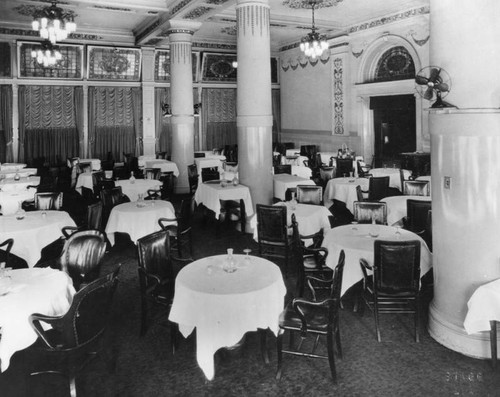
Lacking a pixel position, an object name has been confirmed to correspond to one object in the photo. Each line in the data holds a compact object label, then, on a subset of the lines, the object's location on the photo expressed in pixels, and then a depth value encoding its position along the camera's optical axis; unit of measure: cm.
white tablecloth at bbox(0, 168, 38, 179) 1015
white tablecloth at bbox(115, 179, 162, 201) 902
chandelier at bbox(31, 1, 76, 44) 834
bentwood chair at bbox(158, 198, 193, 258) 628
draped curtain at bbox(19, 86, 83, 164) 1462
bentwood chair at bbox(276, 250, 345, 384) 346
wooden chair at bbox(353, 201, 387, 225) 592
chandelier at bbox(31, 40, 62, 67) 1044
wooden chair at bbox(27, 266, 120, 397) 309
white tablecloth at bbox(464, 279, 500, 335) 354
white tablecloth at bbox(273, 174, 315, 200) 887
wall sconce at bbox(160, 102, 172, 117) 1476
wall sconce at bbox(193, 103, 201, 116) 1463
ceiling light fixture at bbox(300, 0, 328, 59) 1056
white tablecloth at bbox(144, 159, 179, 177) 1221
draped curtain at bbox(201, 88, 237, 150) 1734
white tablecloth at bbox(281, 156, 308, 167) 1362
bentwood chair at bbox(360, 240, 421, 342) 410
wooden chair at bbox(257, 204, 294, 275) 584
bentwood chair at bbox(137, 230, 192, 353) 412
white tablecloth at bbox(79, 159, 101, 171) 1345
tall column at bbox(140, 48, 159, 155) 1576
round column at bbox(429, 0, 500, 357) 368
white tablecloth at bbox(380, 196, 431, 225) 685
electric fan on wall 389
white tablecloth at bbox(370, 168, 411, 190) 1012
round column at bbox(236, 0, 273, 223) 763
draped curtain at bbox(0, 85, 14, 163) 1423
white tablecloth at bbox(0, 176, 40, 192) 869
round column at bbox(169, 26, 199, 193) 1160
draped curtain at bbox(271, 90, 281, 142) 1825
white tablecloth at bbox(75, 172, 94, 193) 1084
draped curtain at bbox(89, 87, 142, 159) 1560
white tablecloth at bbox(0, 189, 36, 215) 760
